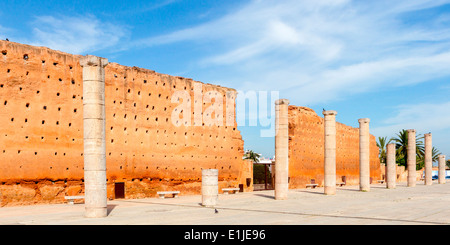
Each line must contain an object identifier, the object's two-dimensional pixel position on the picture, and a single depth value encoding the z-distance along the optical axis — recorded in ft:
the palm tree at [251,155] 196.75
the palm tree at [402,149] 180.86
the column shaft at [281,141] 63.77
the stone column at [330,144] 75.92
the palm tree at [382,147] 175.52
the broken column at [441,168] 134.17
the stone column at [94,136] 41.19
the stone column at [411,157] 109.40
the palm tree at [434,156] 188.80
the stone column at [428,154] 121.60
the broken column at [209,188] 52.31
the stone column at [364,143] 90.29
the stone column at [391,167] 98.02
